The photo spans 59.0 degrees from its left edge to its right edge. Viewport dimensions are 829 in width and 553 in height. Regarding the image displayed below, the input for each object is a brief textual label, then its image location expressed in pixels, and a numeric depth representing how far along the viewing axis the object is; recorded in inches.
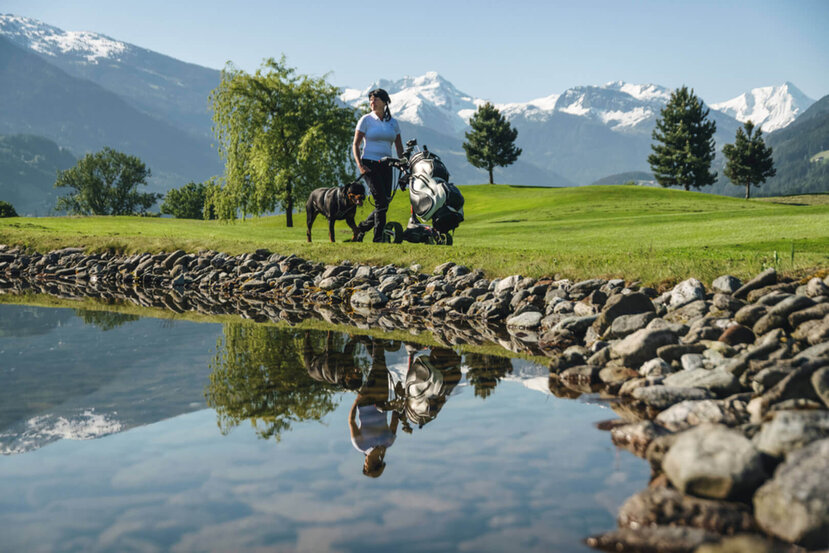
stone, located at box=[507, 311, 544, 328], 485.4
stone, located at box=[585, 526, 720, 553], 163.9
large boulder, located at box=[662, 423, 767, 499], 183.0
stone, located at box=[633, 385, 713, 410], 274.4
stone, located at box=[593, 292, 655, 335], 416.8
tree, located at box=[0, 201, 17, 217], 2623.8
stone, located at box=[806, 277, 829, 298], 383.9
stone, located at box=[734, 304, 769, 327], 360.2
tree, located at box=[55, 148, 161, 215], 5118.1
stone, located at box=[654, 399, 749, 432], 247.8
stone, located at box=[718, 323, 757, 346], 341.4
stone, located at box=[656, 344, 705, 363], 328.5
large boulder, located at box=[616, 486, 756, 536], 171.8
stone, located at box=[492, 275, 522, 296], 555.1
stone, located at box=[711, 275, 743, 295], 431.8
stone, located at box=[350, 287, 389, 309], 606.2
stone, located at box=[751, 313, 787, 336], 347.3
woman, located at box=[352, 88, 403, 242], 645.3
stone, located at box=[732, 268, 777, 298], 416.8
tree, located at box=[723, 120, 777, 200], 3821.4
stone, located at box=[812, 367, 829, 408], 242.2
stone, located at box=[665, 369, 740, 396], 277.0
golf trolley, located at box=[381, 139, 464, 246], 654.5
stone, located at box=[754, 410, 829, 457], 195.6
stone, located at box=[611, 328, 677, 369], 336.2
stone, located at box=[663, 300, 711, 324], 405.4
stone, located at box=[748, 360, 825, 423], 250.4
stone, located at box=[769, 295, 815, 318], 345.7
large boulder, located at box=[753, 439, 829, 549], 161.6
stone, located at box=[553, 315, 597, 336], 433.4
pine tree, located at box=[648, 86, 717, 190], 3878.0
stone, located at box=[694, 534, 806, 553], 159.8
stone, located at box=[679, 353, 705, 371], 314.7
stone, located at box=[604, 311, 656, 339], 389.4
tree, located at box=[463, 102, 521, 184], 3949.3
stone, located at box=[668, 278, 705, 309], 430.9
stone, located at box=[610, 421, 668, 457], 234.4
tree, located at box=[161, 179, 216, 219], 4953.3
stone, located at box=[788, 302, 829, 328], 335.0
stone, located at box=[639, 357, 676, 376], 313.9
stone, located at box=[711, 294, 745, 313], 397.7
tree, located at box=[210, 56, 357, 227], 1592.0
